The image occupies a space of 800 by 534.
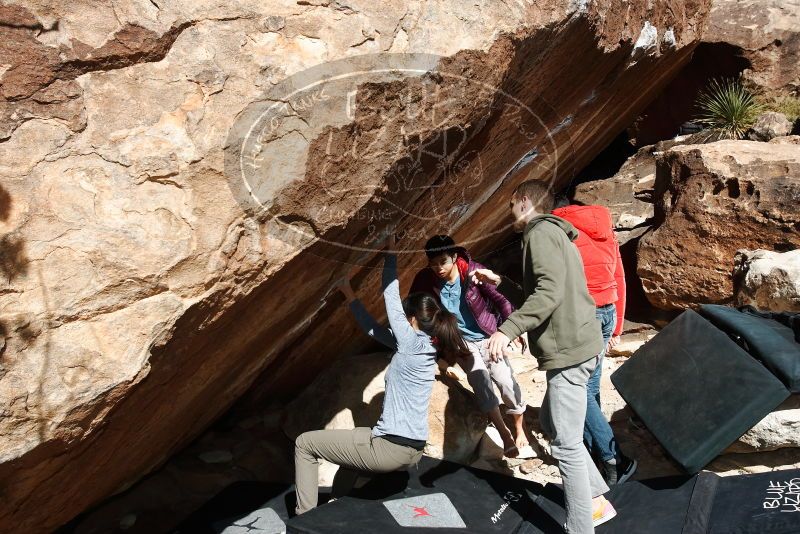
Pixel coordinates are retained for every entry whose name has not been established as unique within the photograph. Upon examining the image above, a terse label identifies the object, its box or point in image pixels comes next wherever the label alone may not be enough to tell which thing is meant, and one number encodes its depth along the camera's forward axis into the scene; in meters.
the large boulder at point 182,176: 2.38
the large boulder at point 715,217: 4.50
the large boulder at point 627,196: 5.80
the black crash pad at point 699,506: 3.06
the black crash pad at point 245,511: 3.62
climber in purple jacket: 3.67
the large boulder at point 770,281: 4.05
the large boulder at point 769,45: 7.22
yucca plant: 6.78
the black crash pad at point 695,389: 3.34
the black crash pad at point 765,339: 3.30
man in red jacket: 3.53
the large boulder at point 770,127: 6.26
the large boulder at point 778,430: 3.50
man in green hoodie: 2.87
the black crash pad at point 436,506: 3.22
